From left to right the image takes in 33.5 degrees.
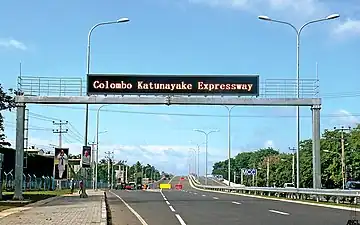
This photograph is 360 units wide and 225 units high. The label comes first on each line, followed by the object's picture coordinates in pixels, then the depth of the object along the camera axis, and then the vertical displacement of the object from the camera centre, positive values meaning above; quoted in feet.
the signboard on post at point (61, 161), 120.37 -1.45
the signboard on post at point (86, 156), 131.03 -0.43
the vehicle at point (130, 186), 345.23 -18.68
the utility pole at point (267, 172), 406.00 -10.95
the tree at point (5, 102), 144.36 +12.50
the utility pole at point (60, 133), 338.40 +11.92
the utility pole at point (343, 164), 254.37 -3.12
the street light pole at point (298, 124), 126.26 +6.83
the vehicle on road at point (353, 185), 201.87 -9.72
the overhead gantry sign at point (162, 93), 120.26 +12.48
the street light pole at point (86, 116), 131.16 +8.50
